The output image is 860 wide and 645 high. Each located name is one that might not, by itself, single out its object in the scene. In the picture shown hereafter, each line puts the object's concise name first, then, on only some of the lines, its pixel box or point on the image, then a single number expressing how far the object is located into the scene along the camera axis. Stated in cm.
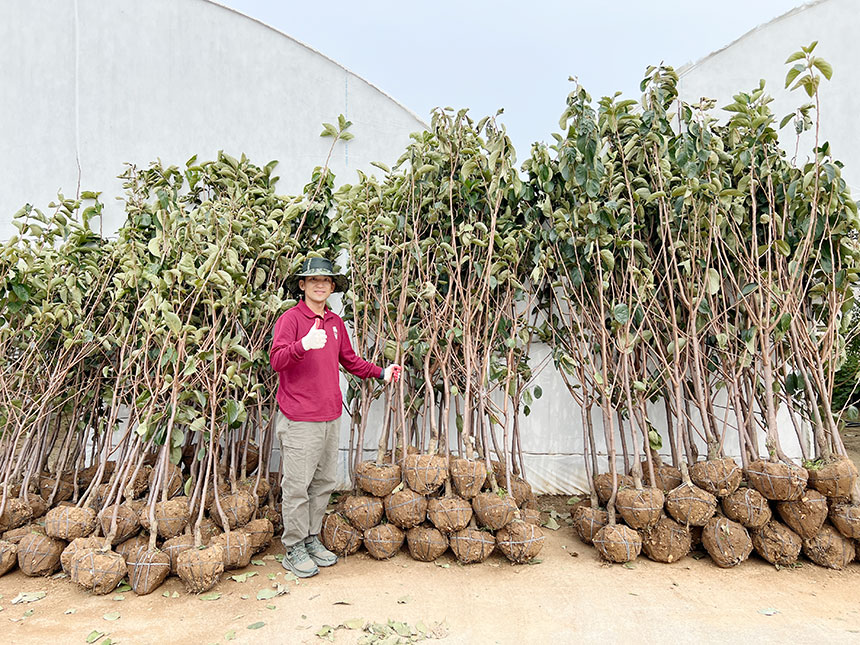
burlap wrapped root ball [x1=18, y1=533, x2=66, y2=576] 256
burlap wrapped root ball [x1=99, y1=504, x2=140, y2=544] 252
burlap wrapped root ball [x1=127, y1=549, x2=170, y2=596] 237
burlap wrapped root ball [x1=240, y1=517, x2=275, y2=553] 265
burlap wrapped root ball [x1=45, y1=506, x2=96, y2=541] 256
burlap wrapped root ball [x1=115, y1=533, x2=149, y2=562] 248
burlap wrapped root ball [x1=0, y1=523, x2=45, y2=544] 266
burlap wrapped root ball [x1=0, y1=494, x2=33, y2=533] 276
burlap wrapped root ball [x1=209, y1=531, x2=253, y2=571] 249
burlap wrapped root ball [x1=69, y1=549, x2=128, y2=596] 234
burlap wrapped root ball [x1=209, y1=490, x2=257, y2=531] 267
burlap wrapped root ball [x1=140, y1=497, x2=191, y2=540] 253
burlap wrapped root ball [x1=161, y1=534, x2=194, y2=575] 246
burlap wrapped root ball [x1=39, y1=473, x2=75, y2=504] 301
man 258
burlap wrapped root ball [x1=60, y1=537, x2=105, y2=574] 243
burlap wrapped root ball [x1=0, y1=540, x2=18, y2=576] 257
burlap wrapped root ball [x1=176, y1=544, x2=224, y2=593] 234
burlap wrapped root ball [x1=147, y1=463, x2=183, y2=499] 272
